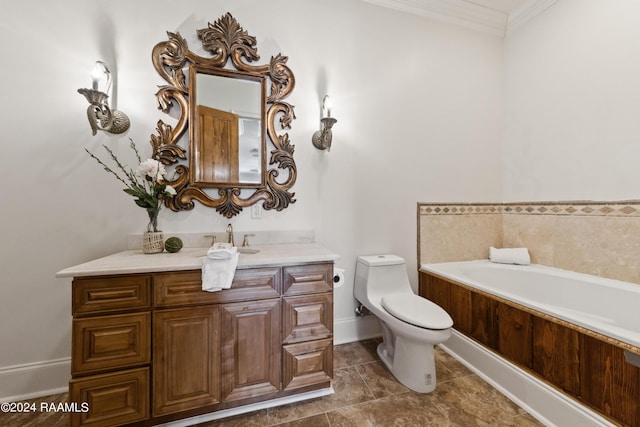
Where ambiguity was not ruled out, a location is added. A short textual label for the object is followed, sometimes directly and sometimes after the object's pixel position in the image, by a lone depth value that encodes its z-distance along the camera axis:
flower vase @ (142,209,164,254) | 1.47
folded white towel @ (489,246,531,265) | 2.21
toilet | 1.46
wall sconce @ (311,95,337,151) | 1.83
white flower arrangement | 1.45
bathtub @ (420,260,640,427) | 1.10
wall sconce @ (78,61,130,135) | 1.43
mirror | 1.70
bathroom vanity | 1.12
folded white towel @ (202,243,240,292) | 1.21
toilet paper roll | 1.66
